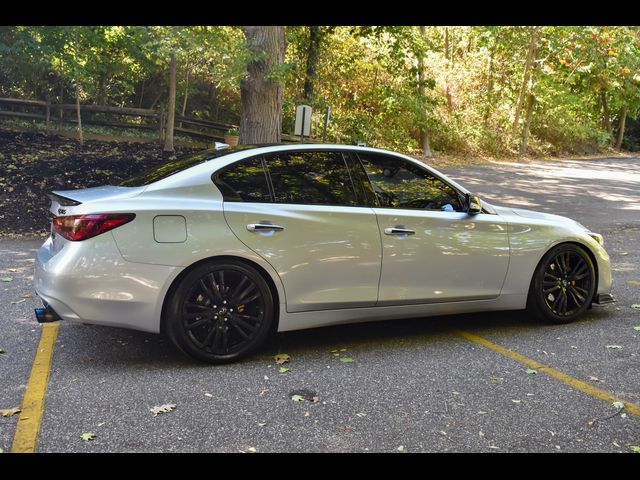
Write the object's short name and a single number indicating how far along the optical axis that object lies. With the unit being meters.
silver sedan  4.06
